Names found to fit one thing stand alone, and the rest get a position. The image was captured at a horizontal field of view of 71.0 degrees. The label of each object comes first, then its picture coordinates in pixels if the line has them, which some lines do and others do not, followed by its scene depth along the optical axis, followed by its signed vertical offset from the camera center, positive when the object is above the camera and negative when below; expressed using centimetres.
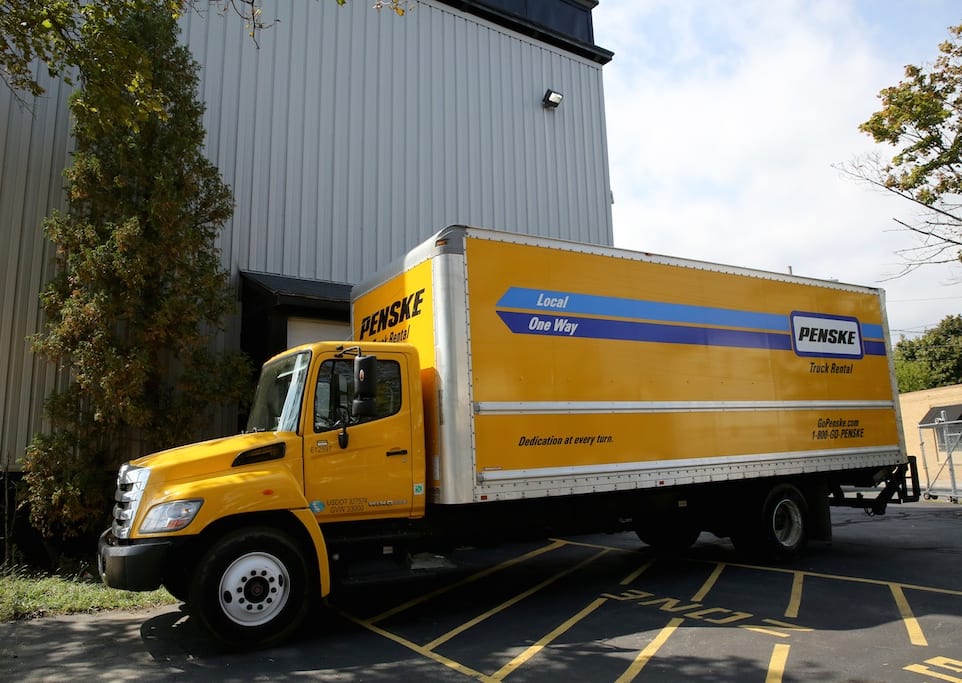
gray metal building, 1038 +672
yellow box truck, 580 +36
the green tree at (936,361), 3978 +576
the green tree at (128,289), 873 +259
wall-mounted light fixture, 1700 +917
